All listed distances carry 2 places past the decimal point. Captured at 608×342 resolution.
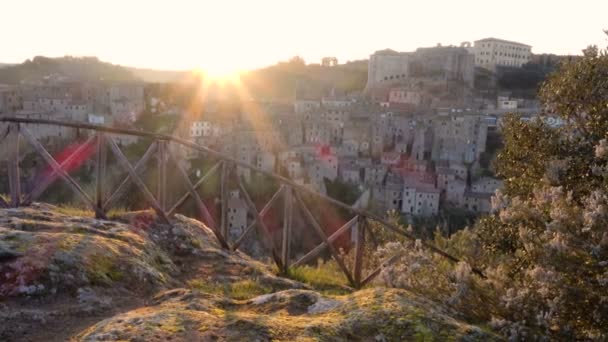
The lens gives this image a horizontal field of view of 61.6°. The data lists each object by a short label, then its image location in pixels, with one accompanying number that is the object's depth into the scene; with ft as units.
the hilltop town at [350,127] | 202.18
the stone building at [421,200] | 194.49
